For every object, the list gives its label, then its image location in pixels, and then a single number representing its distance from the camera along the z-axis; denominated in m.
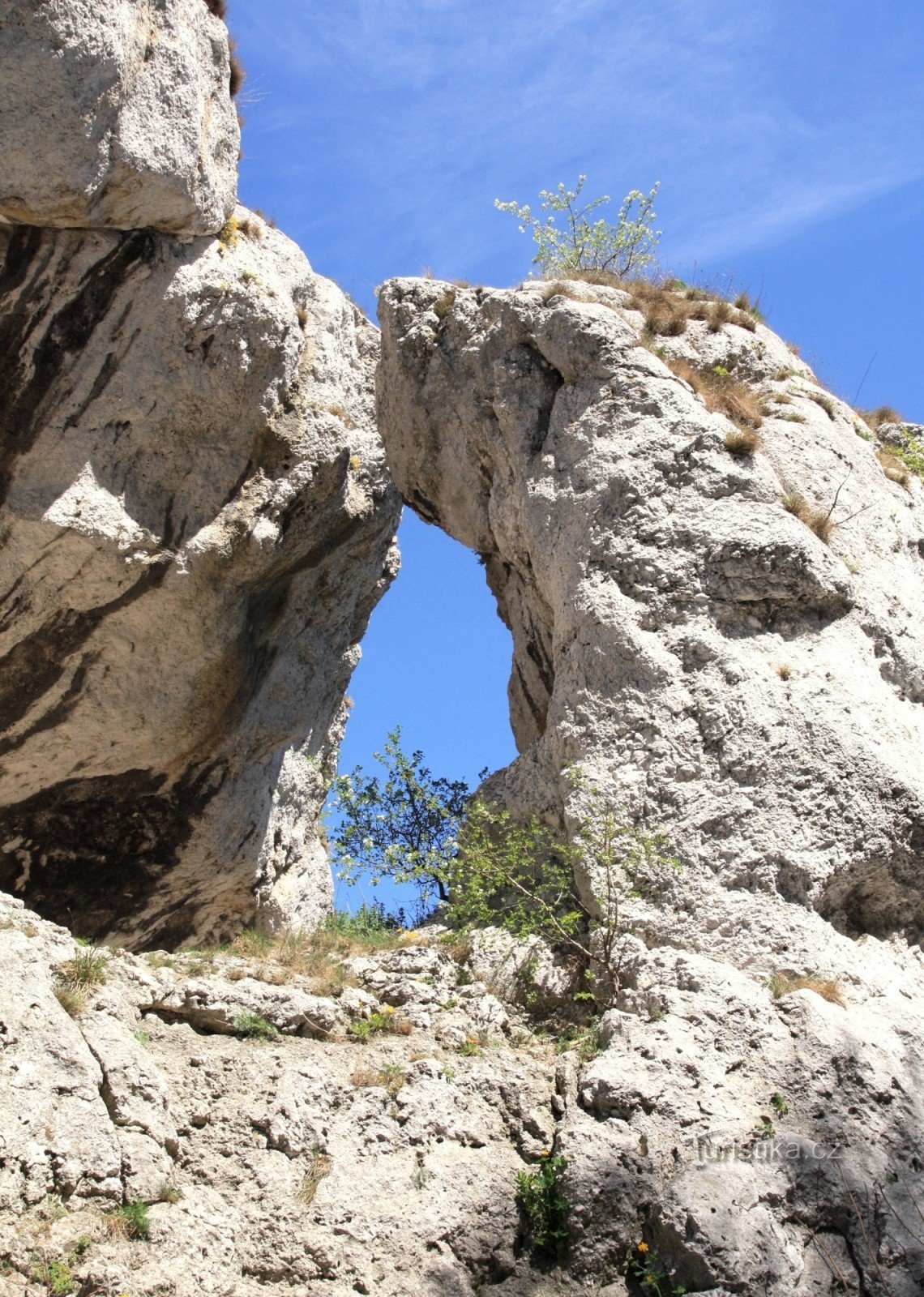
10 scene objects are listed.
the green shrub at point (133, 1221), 5.34
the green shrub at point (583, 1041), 6.85
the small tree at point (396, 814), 10.72
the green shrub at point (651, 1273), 5.47
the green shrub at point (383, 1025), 7.02
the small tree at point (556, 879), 7.45
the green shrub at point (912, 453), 11.37
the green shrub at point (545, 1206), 5.80
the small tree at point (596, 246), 12.48
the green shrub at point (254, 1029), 6.73
